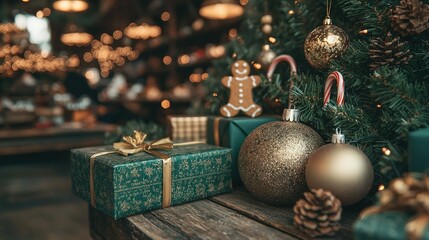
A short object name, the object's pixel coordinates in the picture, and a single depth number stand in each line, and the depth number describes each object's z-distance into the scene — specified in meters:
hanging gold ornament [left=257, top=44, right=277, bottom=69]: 1.24
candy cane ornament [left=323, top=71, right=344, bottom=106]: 0.89
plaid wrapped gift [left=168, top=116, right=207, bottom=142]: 1.28
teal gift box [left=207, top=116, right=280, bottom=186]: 1.12
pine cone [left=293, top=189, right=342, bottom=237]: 0.72
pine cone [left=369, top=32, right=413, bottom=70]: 0.83
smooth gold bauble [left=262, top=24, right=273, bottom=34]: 1.34
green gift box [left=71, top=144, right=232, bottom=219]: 0.88
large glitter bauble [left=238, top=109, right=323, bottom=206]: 0.87
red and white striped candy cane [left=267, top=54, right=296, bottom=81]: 1.10
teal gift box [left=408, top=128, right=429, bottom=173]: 0.66
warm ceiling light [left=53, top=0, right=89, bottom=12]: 3.69
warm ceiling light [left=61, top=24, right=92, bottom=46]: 6.18
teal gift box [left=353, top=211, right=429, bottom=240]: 0.54
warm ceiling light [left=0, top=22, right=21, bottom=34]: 5.35
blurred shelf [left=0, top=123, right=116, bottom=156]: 3.39
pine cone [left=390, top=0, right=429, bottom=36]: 0.80
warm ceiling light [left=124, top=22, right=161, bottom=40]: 5.46
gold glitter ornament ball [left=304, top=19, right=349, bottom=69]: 0.97
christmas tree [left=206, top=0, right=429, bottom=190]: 0.80
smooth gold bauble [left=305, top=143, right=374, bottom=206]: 0.77
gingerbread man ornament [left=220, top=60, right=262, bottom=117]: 1.22
